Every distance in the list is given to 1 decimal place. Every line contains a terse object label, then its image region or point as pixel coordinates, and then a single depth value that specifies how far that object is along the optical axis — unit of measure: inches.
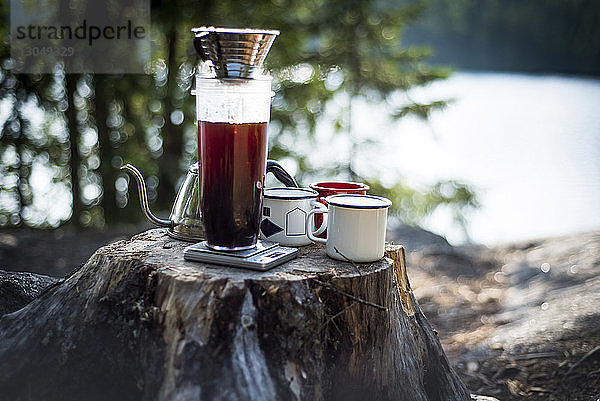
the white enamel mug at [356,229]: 59.4
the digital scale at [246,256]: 57.2
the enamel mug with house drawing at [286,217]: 64.9
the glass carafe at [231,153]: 56.3
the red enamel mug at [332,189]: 67.6
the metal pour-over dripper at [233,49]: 53.6
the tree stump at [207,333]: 53.4
